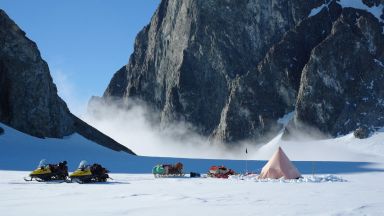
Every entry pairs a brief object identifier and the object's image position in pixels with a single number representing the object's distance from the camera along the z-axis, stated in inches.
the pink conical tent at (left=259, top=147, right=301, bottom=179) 1170.6
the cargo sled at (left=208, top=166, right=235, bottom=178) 1304.6
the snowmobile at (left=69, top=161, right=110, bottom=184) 1066.7
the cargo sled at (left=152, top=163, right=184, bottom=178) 1321.4
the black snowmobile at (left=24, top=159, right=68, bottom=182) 1099.3
